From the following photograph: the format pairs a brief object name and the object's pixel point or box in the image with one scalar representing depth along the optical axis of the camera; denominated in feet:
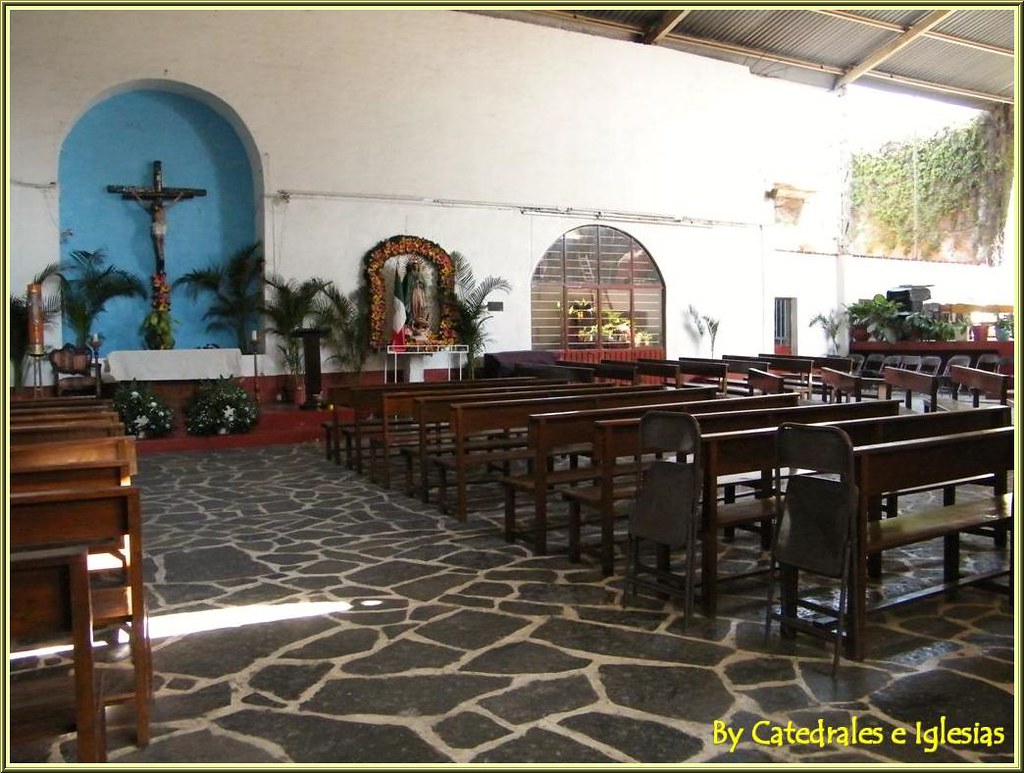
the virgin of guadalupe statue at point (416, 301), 44.34
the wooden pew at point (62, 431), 15.57
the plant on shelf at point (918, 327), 57.36
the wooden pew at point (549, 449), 17.38
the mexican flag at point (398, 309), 45.01
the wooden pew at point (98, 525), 8.77
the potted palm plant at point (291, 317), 42.42
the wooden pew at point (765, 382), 30.27
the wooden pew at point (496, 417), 20.53
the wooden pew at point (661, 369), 33.75
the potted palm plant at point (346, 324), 44.06
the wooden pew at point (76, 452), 13.06
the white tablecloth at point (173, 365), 38.19
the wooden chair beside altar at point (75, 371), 35.32
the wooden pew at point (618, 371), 34.35
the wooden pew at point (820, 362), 36.01
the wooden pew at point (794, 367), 36.52
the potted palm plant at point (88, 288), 39.52
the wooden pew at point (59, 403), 23.02
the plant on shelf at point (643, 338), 54.08
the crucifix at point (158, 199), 41.83
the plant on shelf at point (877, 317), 59.62
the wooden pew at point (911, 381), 24.44
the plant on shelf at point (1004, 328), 59.31
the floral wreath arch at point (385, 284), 45.01
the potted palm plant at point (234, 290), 43.45
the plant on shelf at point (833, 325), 62.59
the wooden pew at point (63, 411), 20.26
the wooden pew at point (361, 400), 27.20
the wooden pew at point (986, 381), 25.68
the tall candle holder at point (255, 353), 41.37
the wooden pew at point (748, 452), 13.39
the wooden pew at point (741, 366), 36.73
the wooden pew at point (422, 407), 22.86
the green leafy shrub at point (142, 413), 33.86
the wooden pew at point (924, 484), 11.50
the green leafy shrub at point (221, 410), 34.55
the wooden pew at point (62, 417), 18.17
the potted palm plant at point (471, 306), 46.34
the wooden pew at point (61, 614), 7.04
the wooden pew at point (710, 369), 34.78
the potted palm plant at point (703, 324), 55.83
